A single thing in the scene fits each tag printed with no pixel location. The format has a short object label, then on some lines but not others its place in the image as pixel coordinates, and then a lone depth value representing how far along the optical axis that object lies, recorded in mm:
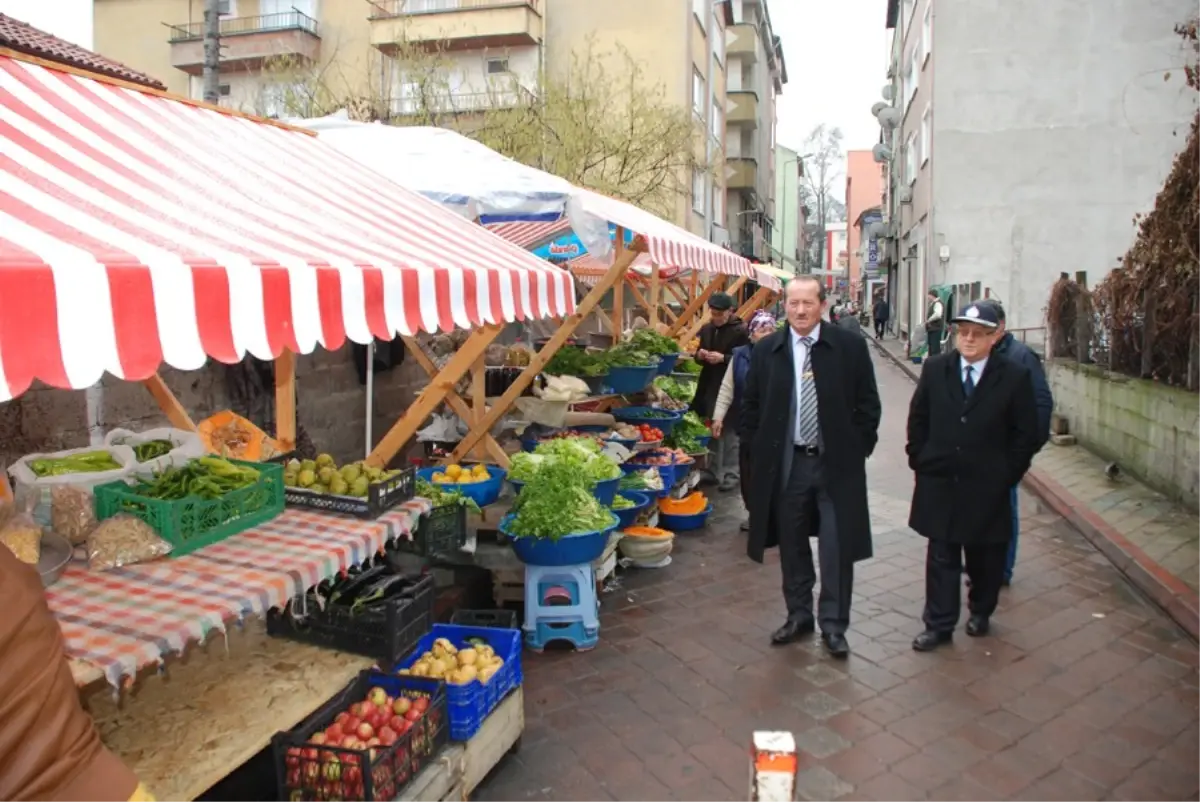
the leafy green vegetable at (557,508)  5031
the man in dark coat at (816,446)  4871
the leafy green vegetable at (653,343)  9477
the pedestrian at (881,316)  34969
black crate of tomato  2957
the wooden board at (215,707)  2812
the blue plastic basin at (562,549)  5035
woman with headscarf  6920
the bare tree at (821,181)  60969
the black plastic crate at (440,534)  4746
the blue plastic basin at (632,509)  6465
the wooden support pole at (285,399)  5371
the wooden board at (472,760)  3197
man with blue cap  4910
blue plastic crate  3475
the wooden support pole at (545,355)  6410
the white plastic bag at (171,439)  3629
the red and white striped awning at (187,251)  1732
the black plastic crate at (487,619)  4453
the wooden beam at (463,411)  6371
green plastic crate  3283
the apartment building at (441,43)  24078
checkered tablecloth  2600
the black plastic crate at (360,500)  3939
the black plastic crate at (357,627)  3719
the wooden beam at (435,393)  5680
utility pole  11484
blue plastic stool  5117
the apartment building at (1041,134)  20969
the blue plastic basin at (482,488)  5718
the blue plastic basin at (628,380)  8297
